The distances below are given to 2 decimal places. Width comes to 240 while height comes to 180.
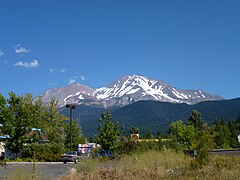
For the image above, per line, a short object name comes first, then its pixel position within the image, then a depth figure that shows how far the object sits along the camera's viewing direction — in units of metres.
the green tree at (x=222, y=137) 77.06
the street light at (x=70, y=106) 55.50
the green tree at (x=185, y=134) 60.42
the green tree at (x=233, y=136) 84.12
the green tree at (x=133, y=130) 96.88
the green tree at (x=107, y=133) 62.34
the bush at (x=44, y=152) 46.41
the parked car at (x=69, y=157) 42.25
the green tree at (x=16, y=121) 46.94
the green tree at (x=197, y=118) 100.85
